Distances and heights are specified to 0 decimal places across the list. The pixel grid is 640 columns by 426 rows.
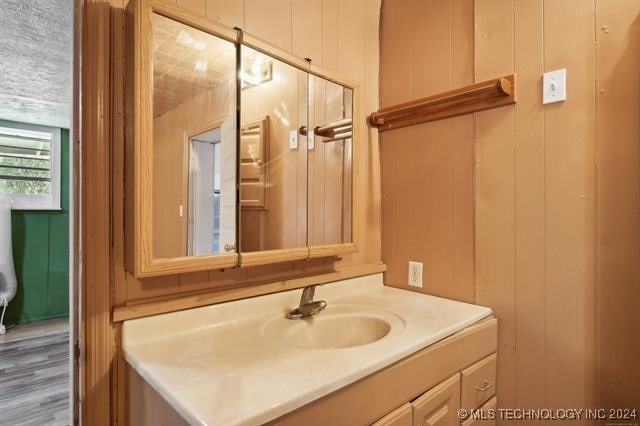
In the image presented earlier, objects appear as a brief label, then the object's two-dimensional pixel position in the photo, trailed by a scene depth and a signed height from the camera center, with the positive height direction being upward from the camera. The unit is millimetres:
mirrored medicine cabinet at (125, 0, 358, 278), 868 +201
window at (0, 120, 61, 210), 3477 +499
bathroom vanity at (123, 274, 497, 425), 646 -351
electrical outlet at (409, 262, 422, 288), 1465 -268
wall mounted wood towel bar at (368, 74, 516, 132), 1193 +425
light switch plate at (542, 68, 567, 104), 1089 +411
